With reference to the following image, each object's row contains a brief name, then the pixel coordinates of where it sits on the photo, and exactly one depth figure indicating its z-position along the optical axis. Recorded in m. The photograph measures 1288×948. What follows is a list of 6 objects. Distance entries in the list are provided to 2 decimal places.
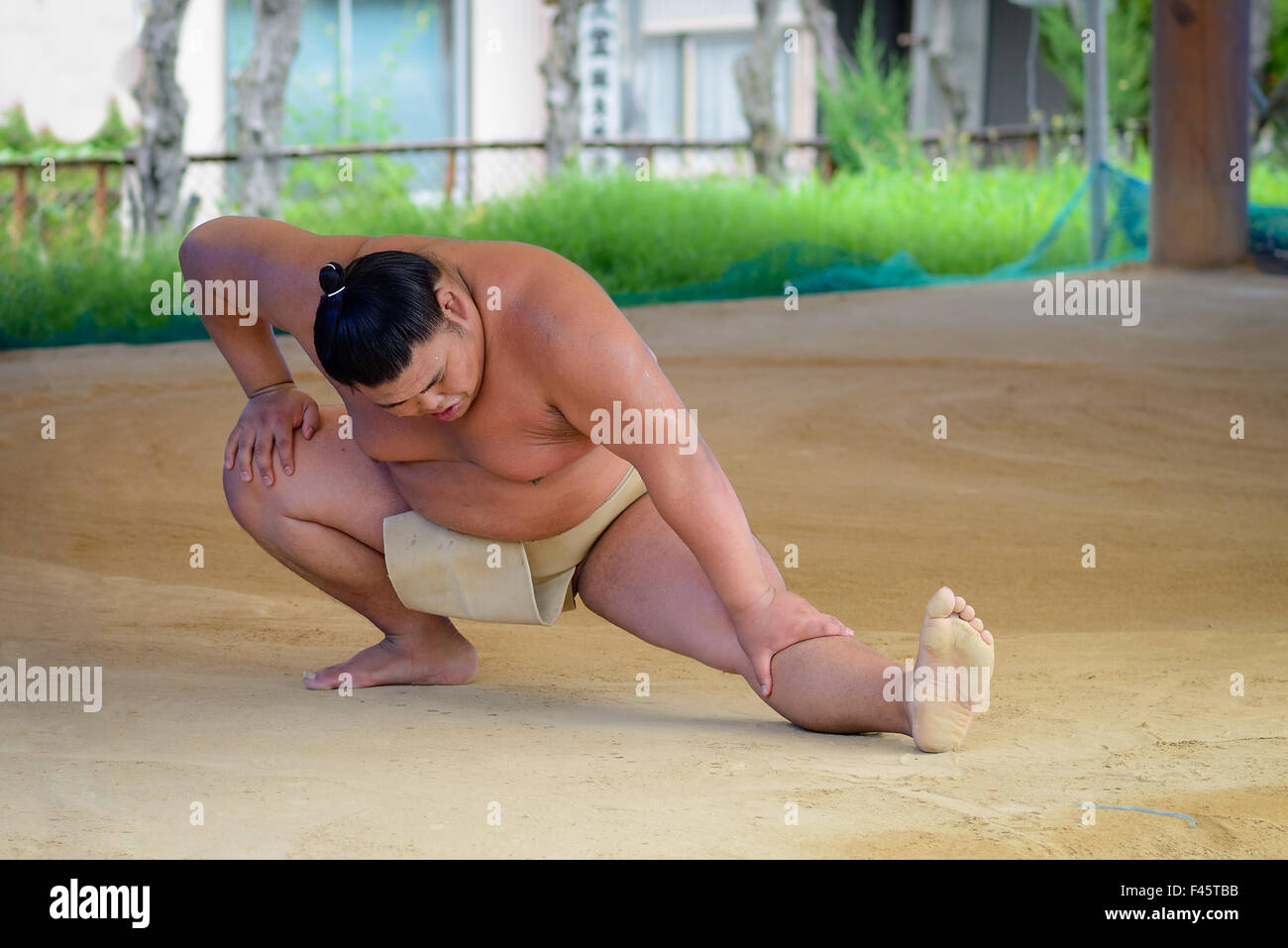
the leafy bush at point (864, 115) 12.51
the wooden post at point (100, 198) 9.33
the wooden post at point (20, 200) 9.05
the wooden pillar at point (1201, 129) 7.09
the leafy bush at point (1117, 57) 13.89
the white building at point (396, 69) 11.24
